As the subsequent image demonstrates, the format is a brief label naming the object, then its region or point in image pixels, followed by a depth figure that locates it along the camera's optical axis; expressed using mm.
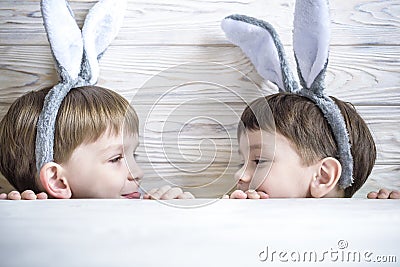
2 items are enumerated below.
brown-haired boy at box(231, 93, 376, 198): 1063
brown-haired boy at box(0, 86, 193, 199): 1081
